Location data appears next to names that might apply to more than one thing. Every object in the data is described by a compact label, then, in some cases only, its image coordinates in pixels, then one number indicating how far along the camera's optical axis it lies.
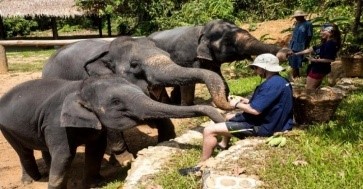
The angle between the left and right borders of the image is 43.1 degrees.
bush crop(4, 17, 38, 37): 25.20
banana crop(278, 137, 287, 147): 3.99
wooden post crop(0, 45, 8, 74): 12.38
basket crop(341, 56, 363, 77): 7.12
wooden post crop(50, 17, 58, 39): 21.00
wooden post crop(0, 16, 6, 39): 22.22
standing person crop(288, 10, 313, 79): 7.96
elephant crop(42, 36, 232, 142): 4.88
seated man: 4.13
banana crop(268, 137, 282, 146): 4.02
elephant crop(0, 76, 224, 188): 4.31
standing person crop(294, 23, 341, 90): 6.24
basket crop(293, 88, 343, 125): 4.40
